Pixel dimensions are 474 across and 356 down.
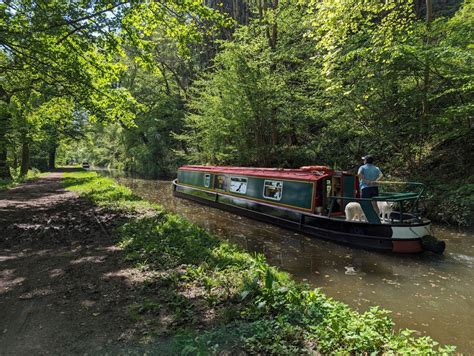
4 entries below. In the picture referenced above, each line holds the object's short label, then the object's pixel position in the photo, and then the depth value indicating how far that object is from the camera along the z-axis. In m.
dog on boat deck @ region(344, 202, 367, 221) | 9.21
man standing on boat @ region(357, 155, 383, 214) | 8.92
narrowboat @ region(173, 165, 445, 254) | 8.34
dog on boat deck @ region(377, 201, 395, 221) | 9.32
